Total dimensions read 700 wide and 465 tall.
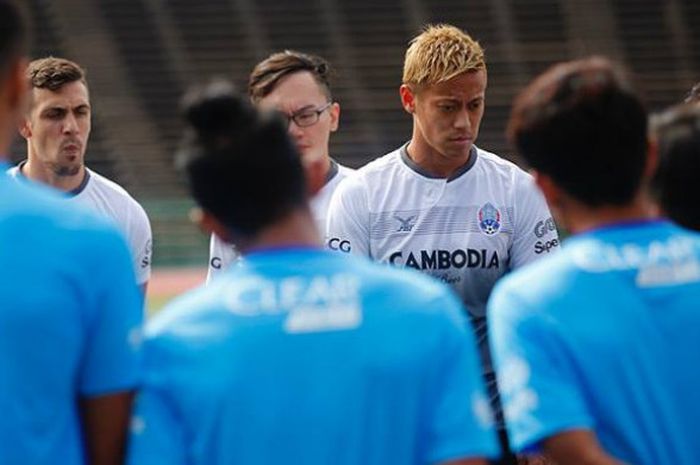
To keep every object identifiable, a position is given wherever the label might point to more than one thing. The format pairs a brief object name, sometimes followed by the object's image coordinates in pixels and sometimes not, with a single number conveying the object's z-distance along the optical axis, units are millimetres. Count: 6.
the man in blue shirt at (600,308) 6414
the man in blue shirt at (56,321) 6098
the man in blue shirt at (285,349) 6031
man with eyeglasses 13875
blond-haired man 12289
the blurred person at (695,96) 11280
